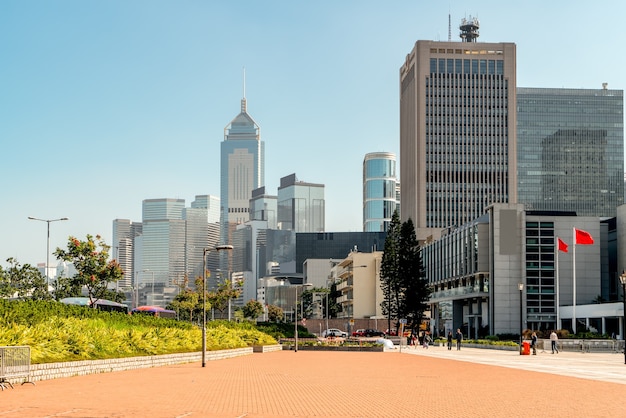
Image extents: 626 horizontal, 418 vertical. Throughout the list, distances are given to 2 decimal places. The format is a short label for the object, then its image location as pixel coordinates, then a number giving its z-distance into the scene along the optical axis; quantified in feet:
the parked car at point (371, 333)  338.75
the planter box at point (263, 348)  170.71
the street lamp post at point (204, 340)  105.50
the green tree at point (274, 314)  508.33
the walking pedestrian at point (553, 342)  179.93
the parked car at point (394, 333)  285.10
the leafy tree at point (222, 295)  329.11
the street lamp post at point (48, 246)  212.23
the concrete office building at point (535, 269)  296.10
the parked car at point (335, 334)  301.84
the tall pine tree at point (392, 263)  339.57
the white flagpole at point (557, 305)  276.00
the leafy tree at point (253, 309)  476.13
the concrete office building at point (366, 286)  475.31
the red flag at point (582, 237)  251.60
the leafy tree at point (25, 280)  285.02
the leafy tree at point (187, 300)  326.18
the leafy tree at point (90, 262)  225.56
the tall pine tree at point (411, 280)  330.95
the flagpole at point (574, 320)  255.29
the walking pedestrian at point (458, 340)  205.07
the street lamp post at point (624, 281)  136.37
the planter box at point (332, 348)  186.80
